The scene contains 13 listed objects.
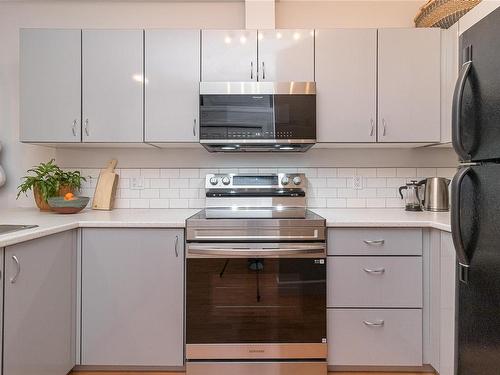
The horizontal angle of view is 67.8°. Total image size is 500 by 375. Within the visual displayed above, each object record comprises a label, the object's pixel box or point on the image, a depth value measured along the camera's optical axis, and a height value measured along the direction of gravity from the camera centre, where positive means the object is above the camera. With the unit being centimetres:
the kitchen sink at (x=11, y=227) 165 -19
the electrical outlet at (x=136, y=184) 275 +2
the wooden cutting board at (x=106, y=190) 261 -2
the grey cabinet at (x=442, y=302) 182 -58
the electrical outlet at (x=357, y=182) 274 +4
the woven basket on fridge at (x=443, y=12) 230 +113
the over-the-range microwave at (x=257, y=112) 232 +47
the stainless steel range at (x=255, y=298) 199 -59
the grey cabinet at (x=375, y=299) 204 -61
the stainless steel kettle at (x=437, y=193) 250 -3
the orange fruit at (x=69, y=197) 233 -6
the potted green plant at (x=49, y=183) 247 +3
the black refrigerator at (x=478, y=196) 104 -2
